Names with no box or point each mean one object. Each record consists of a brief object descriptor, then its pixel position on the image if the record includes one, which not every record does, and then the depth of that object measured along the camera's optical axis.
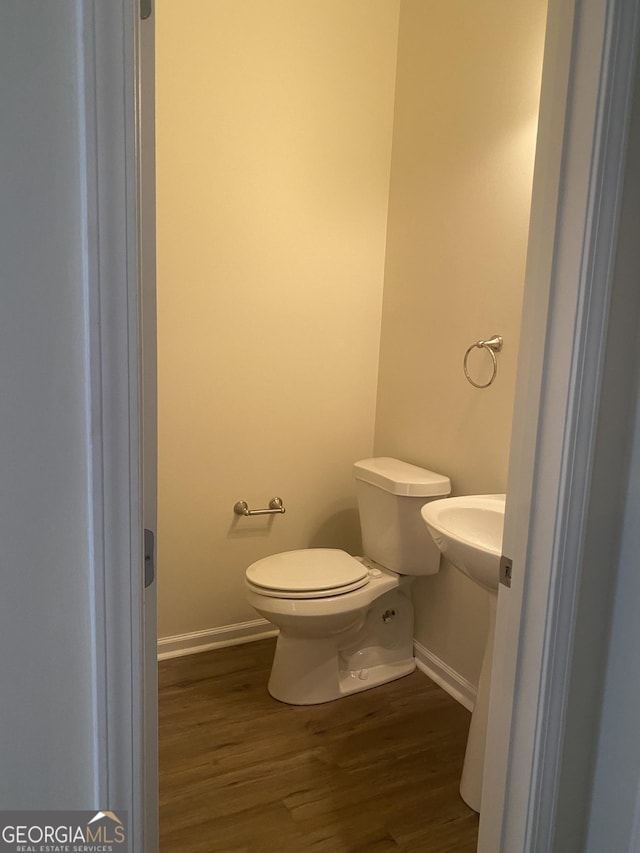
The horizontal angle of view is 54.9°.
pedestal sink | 1.50
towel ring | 2.02
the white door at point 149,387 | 0.79
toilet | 2.10
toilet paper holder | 2.53
